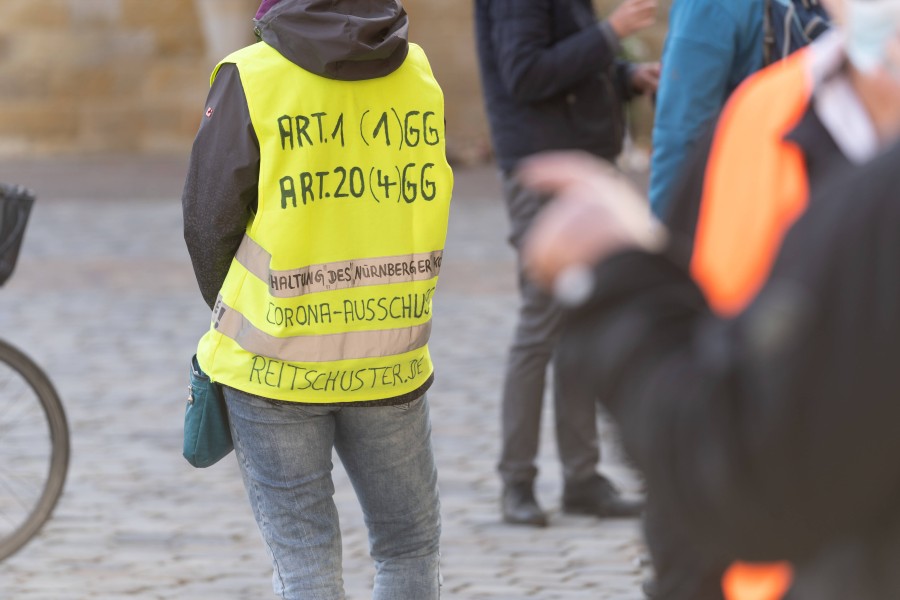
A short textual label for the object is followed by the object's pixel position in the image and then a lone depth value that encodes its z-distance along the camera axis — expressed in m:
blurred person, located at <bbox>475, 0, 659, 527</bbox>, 9.91
